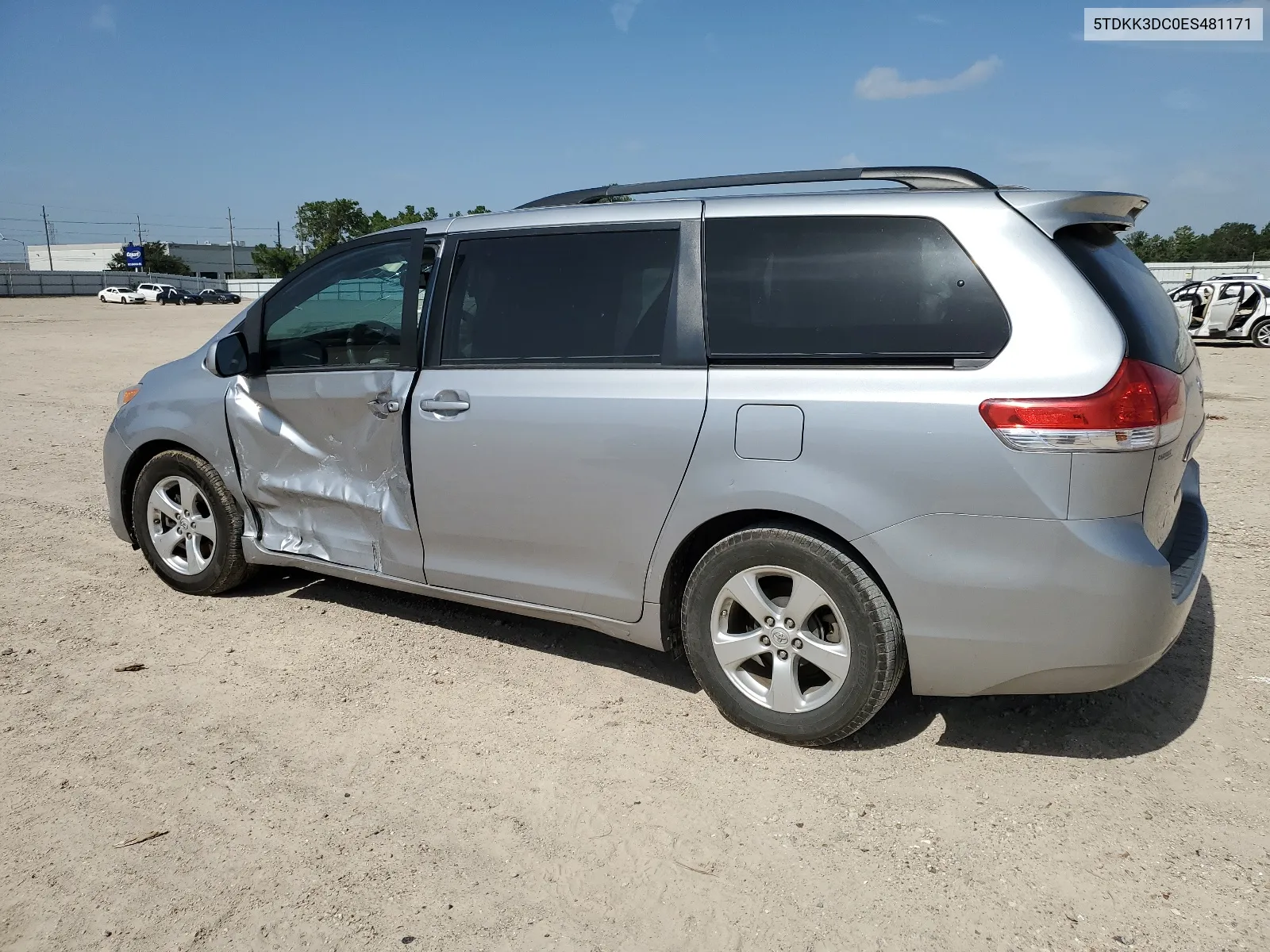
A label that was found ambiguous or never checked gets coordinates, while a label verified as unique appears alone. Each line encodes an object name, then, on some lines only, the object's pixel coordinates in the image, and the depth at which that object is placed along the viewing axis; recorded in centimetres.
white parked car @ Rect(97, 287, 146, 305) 5922
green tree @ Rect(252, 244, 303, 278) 8500
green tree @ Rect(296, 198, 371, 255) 8431
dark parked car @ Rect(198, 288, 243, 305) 6267
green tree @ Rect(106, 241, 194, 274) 10316
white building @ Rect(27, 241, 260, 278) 11775
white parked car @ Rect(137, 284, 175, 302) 6062
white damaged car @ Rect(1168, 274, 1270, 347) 2086
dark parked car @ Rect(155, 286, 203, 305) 6062
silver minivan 291
